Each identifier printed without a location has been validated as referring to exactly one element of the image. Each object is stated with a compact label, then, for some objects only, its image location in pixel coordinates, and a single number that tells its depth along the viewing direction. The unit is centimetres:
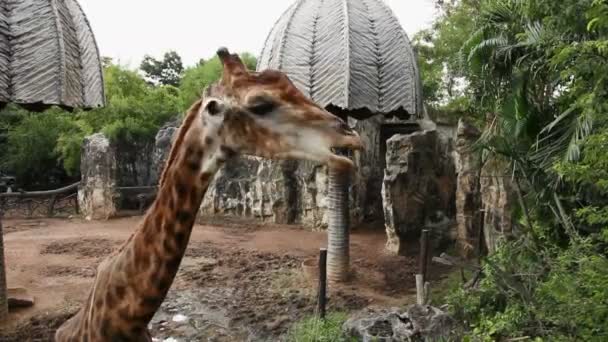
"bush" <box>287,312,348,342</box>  444
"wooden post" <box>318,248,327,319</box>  490
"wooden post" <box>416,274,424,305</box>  464
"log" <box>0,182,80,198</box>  1134
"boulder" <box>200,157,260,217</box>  1100
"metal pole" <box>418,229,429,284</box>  511
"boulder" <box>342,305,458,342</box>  379
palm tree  415
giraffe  135
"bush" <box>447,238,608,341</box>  308
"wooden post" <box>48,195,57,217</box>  1165
